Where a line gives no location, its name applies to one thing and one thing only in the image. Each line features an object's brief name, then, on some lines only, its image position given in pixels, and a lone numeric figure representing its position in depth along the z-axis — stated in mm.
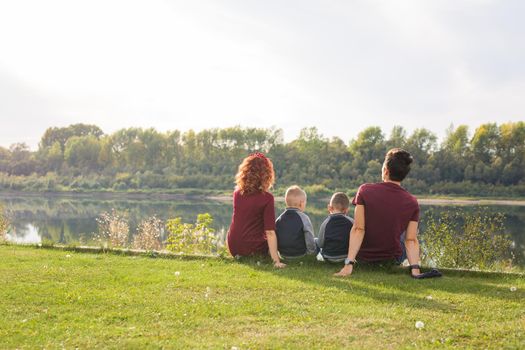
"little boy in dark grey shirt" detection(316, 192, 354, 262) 6648
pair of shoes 5832
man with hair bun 6043
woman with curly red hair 6848
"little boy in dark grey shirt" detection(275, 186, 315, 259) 6910
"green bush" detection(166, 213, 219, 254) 11164
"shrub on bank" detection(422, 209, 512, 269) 9562
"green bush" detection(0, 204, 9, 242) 11811
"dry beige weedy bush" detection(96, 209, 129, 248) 12406
